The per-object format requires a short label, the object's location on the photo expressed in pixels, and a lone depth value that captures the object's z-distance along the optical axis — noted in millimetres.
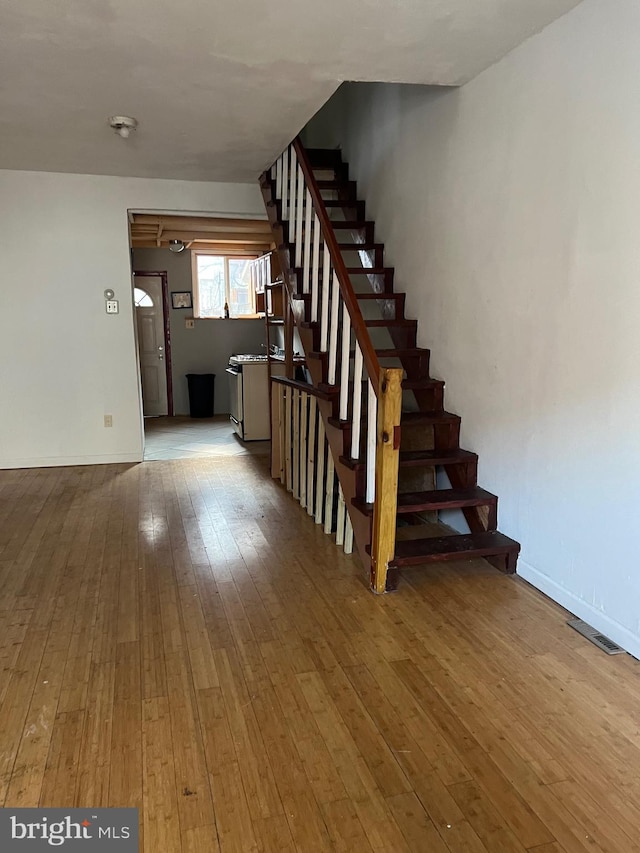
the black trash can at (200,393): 8117
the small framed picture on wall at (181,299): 8312
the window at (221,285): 8414
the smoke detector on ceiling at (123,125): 3436
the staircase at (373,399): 2719
